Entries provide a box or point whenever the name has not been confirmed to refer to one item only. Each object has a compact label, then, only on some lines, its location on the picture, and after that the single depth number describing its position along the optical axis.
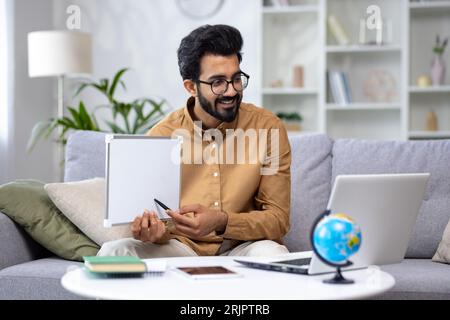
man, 2.15
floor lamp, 4.49
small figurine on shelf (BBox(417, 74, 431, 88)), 4.83
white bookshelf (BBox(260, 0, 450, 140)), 4.85
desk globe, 1.50
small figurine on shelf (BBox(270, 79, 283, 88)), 5.05
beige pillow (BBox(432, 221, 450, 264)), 2.48
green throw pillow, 2.51
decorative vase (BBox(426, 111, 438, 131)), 4.87
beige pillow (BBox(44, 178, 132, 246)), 2.49
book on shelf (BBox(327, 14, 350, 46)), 4.86
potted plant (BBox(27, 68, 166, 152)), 4.14
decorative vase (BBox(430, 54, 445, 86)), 4.84
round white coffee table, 1.44
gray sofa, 2.36
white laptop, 1.60
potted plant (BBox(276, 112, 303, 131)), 5.02
